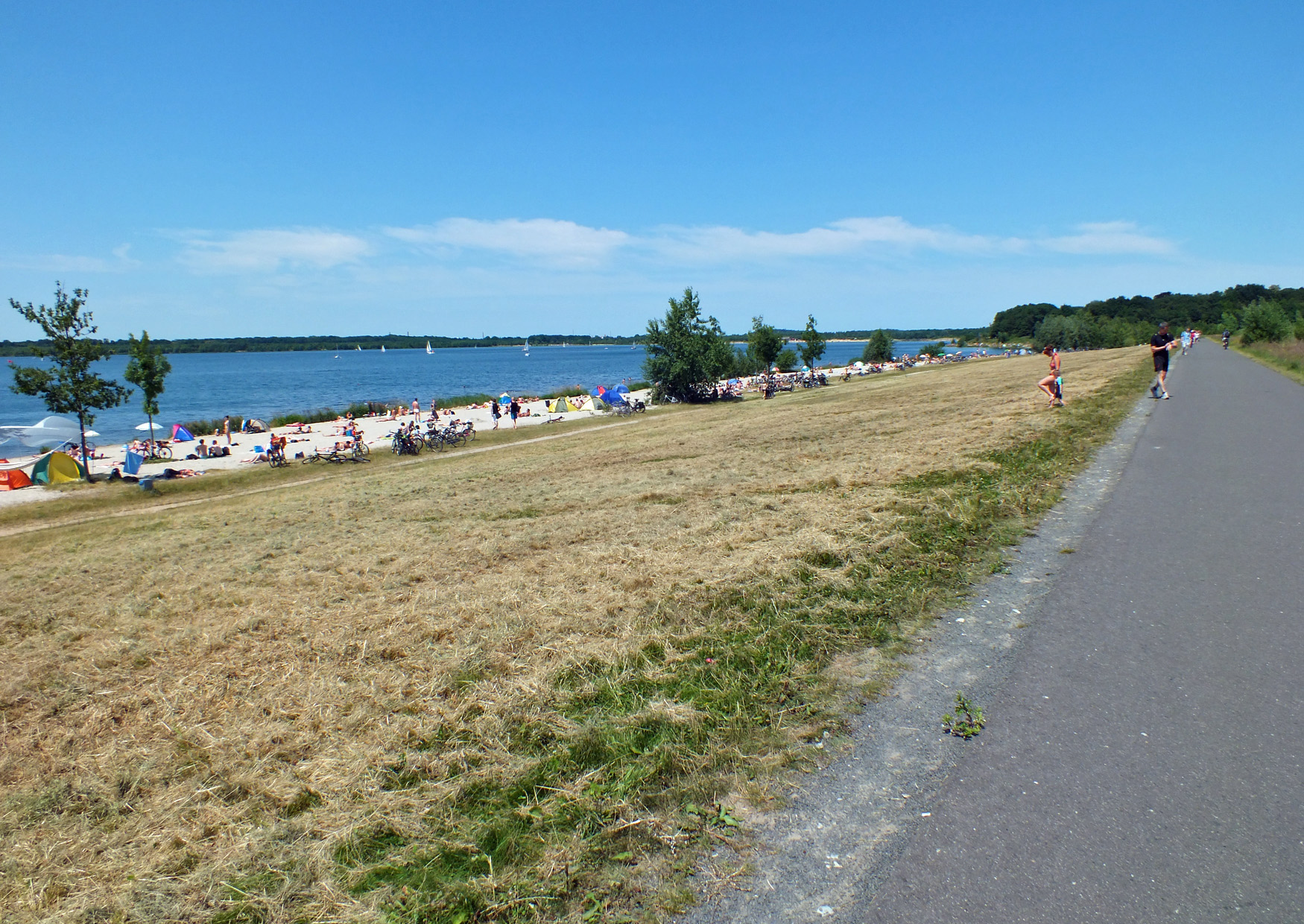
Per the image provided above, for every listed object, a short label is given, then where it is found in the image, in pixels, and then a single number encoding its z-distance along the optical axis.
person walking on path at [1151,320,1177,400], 19.17
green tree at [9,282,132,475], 23.16
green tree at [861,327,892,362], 123.25
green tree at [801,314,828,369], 65.32
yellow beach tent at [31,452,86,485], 24.25
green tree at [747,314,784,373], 57.78
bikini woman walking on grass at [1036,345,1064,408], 17.62
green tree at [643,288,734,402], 46.50
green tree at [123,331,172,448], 27.30
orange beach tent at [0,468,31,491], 23.55
